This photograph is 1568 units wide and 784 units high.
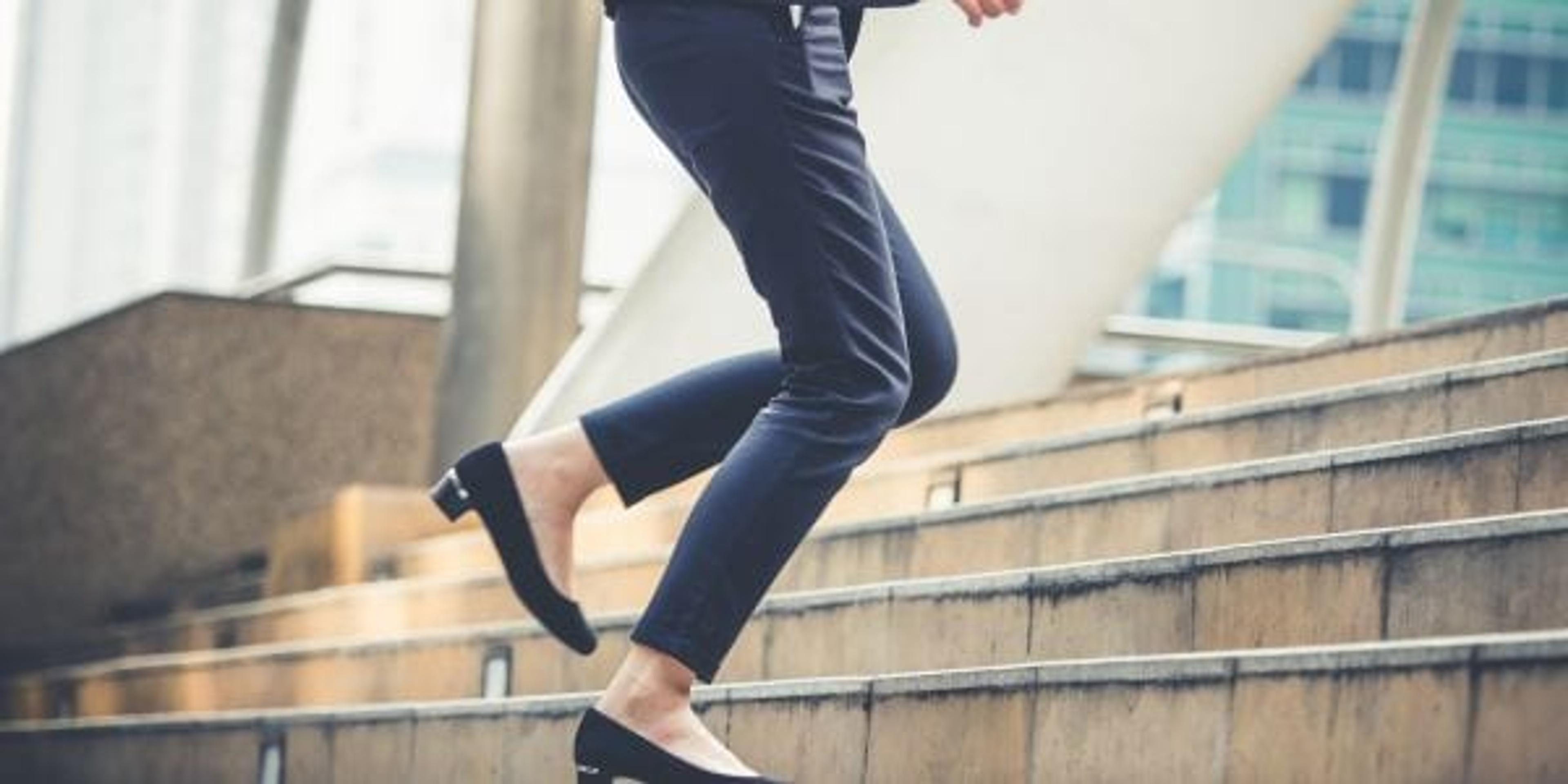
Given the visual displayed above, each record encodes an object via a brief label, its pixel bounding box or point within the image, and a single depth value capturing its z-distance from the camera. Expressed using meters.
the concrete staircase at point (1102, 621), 4.11
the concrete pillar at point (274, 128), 20.19
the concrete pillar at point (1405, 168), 18.59
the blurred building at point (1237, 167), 119.88
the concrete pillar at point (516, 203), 12.63
